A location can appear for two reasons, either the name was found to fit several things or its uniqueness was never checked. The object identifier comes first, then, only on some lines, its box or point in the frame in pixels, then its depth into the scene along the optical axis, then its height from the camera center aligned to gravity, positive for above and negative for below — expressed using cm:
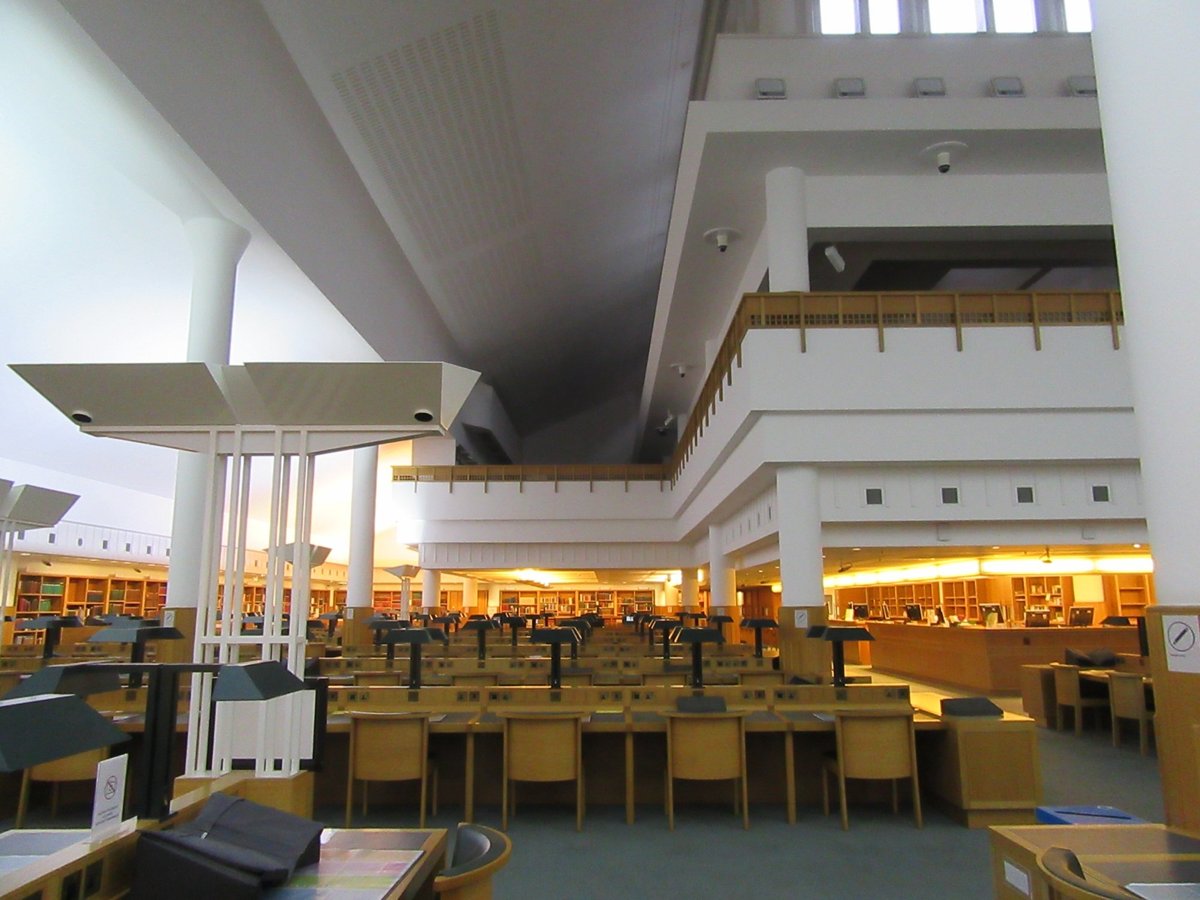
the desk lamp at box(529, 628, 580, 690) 602 -23
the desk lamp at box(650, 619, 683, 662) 899 -28
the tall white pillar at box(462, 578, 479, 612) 2638 +41
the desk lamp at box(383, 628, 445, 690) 598 -22
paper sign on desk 201 -43
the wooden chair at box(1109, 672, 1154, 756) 723 -80
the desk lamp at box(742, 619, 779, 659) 800 -18
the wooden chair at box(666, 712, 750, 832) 473 -76
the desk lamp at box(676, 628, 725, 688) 589 -22
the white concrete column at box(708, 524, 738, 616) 1418 +46
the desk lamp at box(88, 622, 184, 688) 541 -16
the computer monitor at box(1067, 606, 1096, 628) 1094 -19
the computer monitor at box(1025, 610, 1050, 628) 1163 -23
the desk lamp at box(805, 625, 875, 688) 573 -21
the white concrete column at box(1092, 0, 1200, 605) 256 +107
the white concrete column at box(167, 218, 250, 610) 780 +243
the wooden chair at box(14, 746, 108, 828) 467 -85
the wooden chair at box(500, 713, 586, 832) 474 -77
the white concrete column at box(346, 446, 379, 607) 1469 +137
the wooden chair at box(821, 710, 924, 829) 476 -78
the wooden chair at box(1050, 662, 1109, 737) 809 -87
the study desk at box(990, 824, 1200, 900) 201 -63
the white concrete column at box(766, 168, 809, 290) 864 +376
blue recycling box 285 -71
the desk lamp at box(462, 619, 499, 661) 802 -19
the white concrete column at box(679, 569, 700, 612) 2059 +42
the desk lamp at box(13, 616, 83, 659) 704 -12
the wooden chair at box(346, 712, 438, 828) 475 -76
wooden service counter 1063 -58
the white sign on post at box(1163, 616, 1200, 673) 246 -12
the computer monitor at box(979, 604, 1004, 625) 1169 -12
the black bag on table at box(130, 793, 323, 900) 188 -56
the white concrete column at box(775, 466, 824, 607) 809 +64
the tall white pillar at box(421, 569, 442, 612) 1955 +43
